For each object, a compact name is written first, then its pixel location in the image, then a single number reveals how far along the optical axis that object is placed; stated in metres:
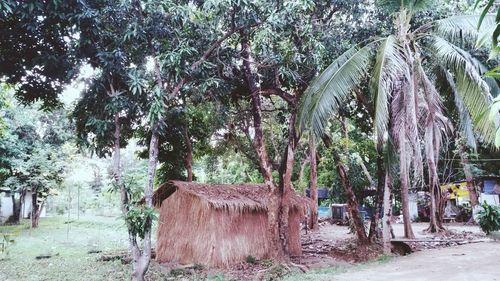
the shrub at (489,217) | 12.24
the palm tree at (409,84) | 7.97
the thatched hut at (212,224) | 11.12
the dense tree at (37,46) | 6.79
